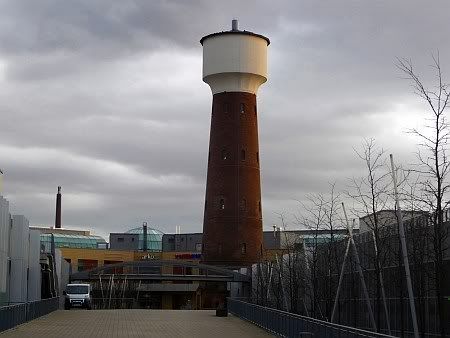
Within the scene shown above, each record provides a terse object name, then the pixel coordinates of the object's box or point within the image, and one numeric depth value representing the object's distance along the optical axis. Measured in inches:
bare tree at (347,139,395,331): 1040.2
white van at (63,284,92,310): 2459.4
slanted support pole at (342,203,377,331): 1225.0
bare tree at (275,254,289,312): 1814.5
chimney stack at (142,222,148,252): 4616.1
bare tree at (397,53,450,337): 728.6
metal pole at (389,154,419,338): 914.1
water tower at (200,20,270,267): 2849.4
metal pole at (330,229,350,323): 1311.5
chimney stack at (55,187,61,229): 4659.2
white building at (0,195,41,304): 1524.4
